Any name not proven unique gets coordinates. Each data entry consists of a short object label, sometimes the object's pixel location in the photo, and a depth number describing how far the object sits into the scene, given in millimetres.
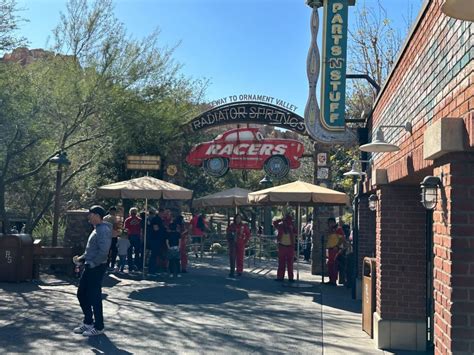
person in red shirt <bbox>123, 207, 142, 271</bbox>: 14281
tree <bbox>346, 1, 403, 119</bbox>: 17922
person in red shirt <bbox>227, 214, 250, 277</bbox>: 14094
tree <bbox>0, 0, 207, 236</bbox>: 13047
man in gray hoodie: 7398
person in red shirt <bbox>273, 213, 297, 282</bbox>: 13227
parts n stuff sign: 10656
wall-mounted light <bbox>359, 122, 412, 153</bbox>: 5816
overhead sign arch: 18375
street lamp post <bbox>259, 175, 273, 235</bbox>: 28536
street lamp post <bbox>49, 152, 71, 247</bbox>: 13367
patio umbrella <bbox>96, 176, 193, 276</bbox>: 12961
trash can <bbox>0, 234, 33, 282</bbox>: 11805
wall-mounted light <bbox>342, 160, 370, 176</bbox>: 9755
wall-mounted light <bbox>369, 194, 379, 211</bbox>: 8169
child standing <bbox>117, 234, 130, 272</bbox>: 14391
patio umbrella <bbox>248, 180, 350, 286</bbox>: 12180
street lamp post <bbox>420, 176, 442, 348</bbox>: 7164
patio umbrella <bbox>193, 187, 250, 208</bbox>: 16906
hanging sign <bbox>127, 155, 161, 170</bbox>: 17641
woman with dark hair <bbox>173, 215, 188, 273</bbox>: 14234
